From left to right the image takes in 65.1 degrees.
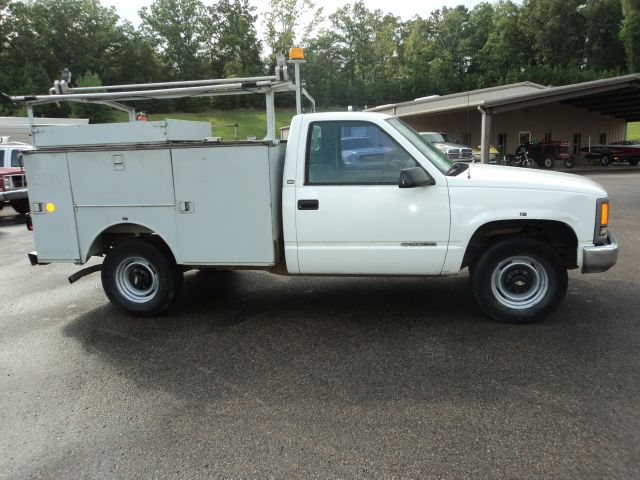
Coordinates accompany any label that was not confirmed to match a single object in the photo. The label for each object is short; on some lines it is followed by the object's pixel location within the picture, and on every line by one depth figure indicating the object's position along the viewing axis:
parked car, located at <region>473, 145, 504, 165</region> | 24.87
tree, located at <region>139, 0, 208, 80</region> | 99.94
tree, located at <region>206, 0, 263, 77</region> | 102.31
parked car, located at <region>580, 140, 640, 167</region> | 28.12
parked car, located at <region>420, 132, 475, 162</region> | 19.25
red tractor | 27.39
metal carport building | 30.12
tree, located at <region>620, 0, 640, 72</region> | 68.75
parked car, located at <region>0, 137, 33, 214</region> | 14.18
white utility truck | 4.70
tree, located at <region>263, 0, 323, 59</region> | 92.00
